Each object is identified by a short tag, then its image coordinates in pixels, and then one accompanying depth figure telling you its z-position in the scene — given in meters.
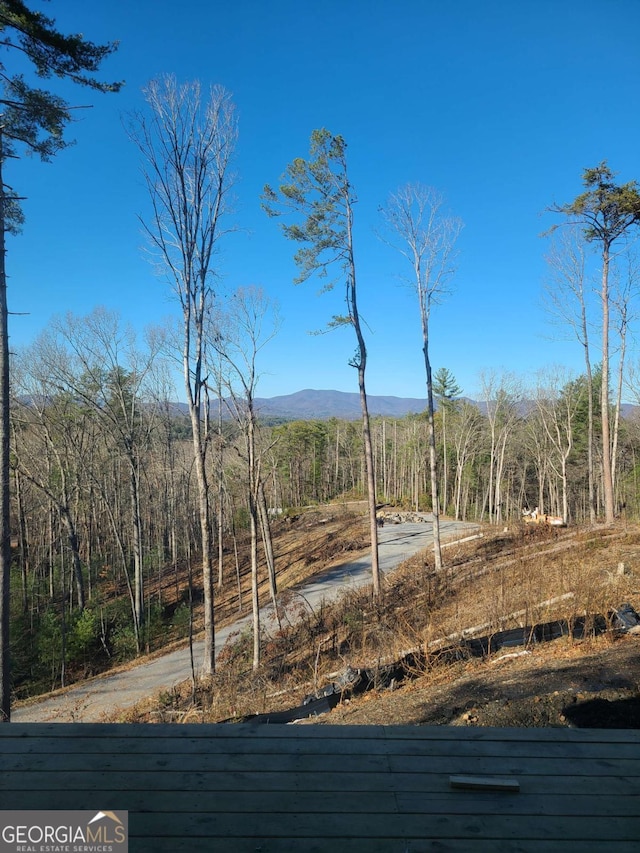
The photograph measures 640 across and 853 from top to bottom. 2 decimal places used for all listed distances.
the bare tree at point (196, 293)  9.48
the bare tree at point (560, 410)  25.33
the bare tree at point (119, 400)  16.27
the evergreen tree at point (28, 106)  6.11
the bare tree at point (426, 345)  12.26
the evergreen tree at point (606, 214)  12.35
